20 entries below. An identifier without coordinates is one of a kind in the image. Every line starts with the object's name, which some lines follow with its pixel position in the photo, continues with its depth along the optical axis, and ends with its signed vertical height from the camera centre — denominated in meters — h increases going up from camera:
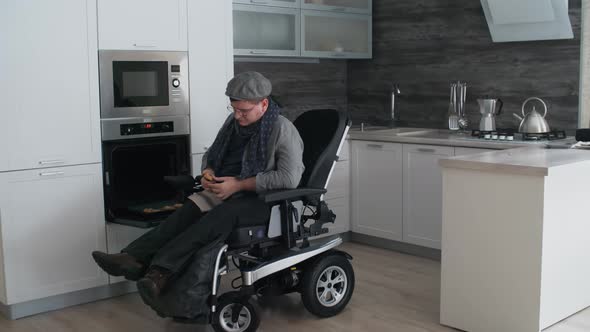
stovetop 4.45 -0.32
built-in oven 3.98 -0.45
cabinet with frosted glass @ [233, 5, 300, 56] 4.90 +0.38
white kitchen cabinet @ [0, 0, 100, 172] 3.54 +0.01
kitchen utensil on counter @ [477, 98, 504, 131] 4.80 -0.19
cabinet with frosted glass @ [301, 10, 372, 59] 5.29 +0.38
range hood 4.49 +0.41
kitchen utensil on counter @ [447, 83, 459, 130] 5.16 -0.19
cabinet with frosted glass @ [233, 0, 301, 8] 4.88 +0.57
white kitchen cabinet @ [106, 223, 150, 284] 4.01 -0.83
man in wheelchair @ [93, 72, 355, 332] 3.16 -0.66
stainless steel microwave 3.92 +0.01
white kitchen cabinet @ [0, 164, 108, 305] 3.64 -0.75
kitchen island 3.15 -0.70
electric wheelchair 3.30 -0.79
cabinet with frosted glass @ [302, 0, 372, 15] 5.28 +0.59
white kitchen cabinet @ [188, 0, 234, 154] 4.27 +0.12
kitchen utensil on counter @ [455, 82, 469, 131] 5.13 -0.14
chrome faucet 5.62 -0.08
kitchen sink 5.08 -0.33
